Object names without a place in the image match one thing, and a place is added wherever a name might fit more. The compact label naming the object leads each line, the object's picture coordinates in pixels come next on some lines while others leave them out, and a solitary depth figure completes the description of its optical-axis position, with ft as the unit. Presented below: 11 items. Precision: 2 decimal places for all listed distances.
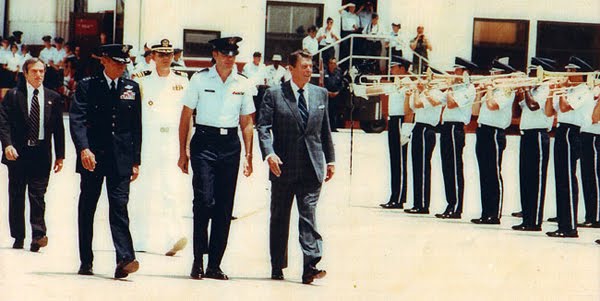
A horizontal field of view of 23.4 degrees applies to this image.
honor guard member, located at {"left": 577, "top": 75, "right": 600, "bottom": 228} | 52.19
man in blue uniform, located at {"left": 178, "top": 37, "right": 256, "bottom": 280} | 37.83
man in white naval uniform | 42.68
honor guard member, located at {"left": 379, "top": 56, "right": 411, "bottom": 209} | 57.82
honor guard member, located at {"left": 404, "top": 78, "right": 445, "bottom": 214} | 55.93
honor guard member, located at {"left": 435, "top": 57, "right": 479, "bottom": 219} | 55.31
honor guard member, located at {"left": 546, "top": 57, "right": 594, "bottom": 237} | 50.31
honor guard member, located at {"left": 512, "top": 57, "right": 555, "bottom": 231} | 50.90
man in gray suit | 38.34
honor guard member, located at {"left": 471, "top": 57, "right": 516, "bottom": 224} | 53.11
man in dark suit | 41.65
